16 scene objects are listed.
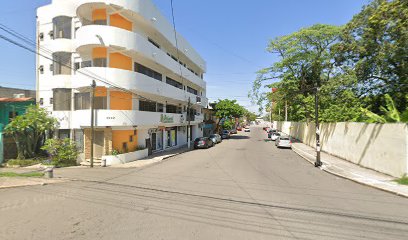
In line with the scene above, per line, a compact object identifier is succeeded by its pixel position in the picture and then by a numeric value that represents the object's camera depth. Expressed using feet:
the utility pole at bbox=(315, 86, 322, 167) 49.73
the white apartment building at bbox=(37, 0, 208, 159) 54.34
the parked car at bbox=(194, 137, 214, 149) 89.51
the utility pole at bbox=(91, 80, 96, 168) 51.37
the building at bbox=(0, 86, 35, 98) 89.62
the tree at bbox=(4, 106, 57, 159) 55.93
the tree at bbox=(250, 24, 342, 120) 87.81
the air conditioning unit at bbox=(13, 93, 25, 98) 85.18
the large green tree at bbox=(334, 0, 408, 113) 43.09
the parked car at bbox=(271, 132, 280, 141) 122.89
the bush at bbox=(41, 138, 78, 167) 54.80
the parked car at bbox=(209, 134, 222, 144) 103.27
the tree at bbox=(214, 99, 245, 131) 133.49
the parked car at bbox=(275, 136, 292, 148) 86.58
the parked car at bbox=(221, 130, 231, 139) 147.36
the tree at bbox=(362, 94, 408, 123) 39.12
